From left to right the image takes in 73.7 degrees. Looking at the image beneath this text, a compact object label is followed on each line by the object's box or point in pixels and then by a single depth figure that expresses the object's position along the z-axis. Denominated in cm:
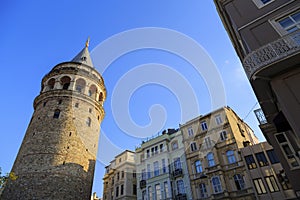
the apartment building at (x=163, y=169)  2302
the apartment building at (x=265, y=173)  1599
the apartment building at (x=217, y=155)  1877
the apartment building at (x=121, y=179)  2909
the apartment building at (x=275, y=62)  655
